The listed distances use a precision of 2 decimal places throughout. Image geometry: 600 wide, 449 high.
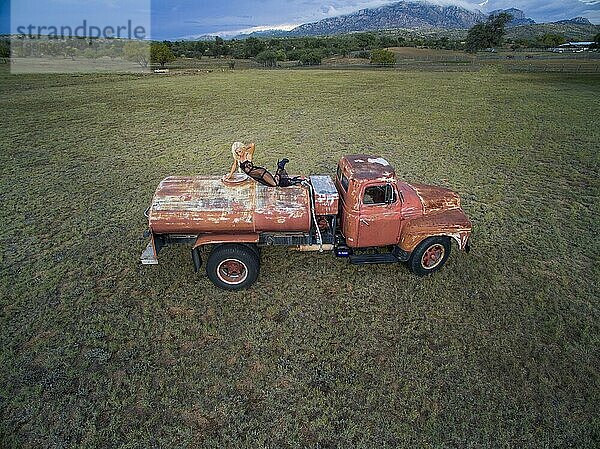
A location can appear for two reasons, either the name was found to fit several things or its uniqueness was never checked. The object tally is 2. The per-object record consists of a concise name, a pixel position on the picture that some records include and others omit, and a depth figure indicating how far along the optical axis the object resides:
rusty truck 6.03
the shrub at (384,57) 52.25
